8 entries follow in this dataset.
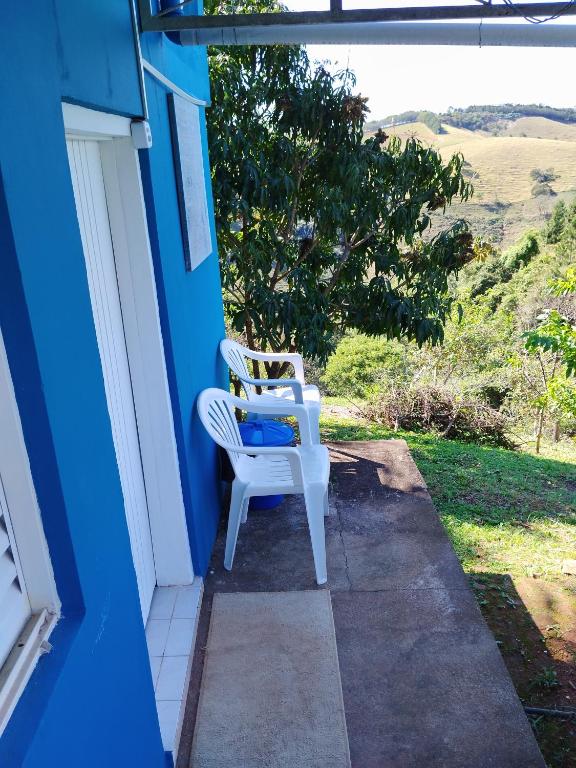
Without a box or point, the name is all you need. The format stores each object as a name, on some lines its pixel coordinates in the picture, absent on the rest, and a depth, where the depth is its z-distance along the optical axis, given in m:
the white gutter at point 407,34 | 2.71
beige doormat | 2.32
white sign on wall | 3.18
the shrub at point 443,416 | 7.43
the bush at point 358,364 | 11.64
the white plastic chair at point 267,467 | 3.23
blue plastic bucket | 3.81
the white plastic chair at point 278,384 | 4.09
